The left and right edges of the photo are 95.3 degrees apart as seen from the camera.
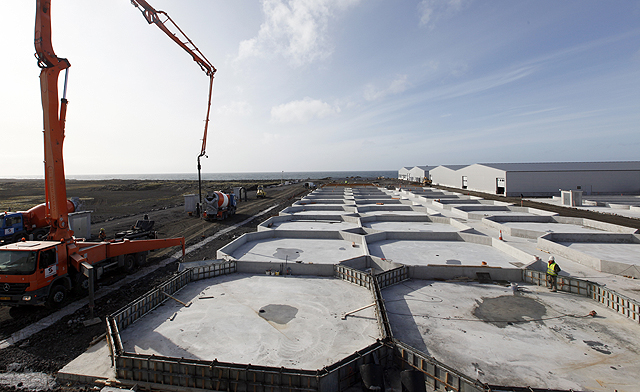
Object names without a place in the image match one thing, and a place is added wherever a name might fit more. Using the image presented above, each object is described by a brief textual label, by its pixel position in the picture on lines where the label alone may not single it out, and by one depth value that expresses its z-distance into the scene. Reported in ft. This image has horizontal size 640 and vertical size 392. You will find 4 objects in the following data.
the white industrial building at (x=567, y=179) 152.46
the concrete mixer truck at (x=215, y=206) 102.99
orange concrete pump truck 33.78
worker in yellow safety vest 38.00
